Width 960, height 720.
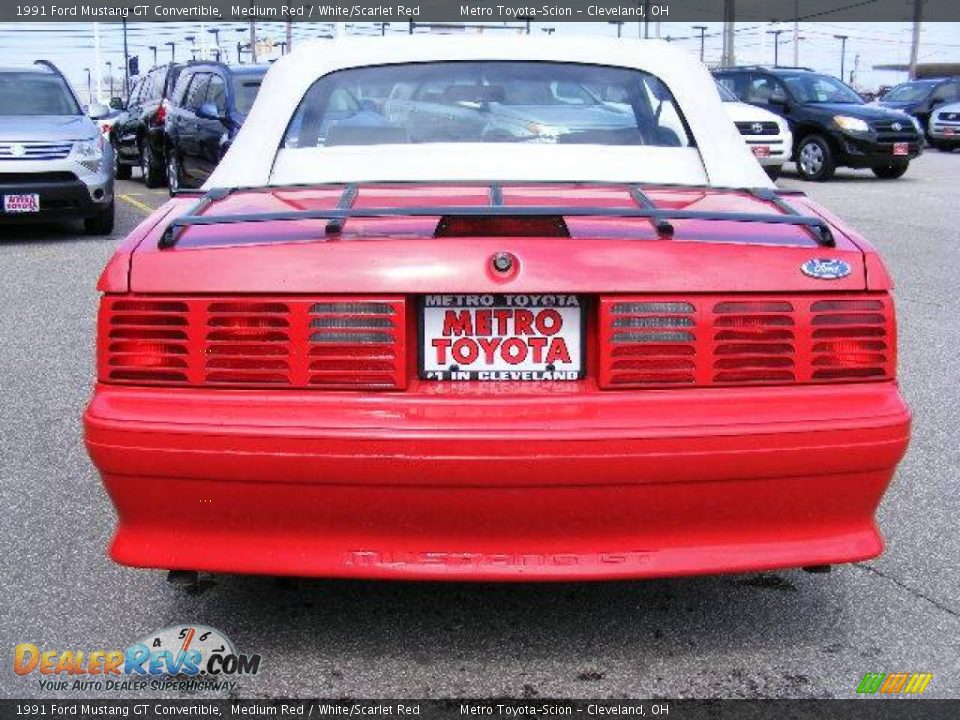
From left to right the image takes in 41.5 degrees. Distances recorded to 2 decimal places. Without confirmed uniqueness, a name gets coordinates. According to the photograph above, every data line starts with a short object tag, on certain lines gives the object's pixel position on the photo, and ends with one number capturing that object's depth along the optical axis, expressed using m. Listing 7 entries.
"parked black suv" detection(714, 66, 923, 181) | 19.11
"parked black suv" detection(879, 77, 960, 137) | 30.17
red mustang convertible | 2.87
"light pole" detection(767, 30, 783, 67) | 98.88
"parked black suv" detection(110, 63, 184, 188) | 17.41
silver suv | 11.56
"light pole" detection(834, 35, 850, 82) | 111.82
